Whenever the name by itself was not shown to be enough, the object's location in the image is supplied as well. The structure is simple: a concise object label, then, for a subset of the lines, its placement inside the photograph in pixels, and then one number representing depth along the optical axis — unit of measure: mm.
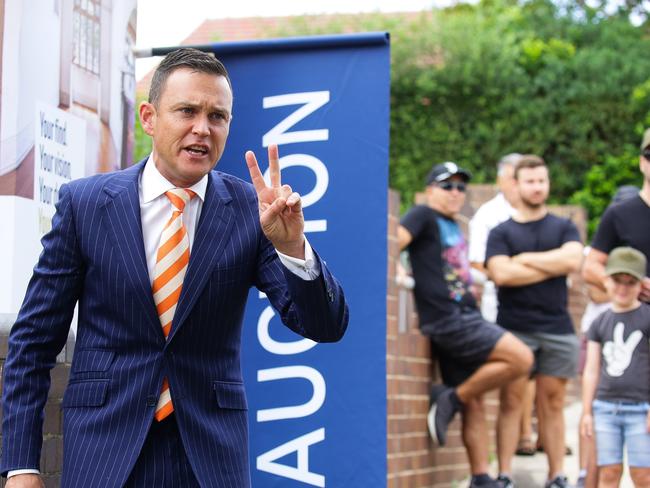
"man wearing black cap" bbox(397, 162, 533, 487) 8352
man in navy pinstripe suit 3473
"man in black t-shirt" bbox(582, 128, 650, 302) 6918
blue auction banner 5172
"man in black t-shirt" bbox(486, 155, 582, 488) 8508
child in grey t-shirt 7086
